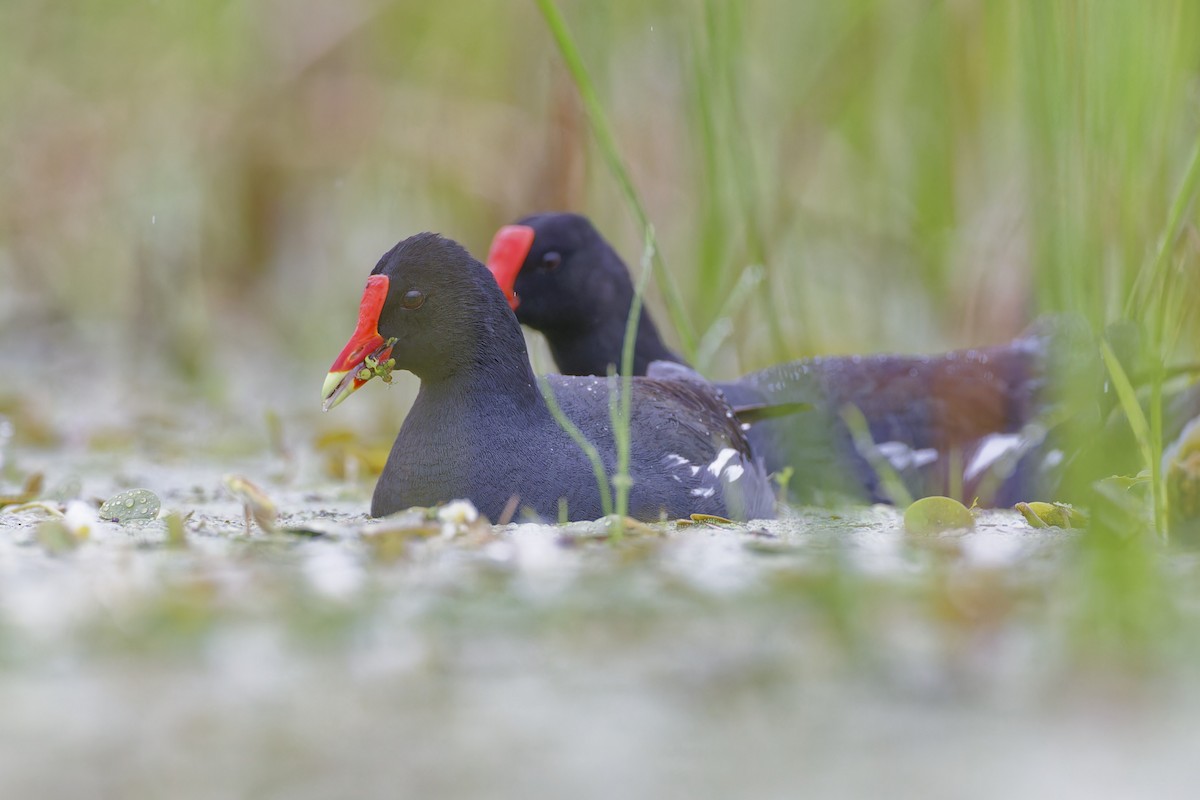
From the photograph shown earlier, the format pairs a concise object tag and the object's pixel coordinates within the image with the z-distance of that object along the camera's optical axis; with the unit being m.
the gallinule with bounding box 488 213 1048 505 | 8.44
